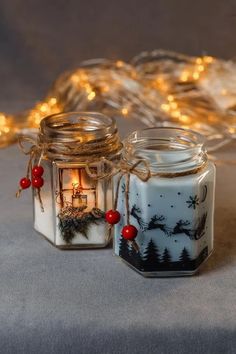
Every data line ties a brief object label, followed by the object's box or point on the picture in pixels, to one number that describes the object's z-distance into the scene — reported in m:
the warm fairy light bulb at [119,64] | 0.99
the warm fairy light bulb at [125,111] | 0.93
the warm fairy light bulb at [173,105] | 0.89
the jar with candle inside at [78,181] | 0.59
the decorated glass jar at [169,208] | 0.56
